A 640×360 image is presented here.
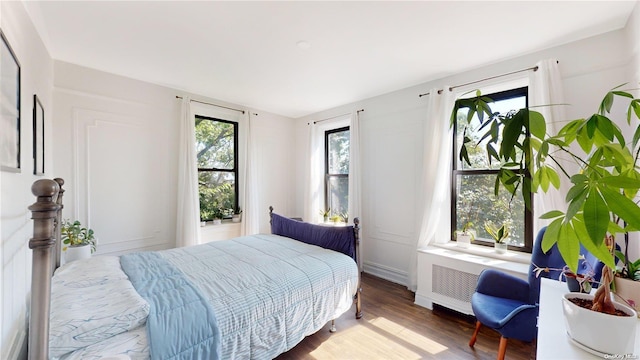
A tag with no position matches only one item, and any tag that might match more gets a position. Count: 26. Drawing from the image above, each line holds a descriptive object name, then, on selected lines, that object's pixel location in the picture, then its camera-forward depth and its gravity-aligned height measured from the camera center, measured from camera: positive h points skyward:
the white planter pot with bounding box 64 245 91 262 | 2.35 -0.70
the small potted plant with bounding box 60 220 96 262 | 2.36 -0.61
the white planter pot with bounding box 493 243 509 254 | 2.50 -0.71
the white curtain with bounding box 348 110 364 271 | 3.69 +0.12
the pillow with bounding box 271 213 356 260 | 2.52 -0.63
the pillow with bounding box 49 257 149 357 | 1.11 -0.66
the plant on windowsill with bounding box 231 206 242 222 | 4.00 -0.59
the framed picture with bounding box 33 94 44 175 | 1.66 +0.31
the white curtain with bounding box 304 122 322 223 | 4.33 +0.01
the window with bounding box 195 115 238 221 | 3.73 +0.22
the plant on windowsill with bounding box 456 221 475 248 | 2.75 -0.64
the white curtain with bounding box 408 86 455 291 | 2.82 +0.07
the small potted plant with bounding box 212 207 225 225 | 3.80 -0.55
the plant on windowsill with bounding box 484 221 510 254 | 2.51 -0.60
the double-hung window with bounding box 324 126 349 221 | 4.17 +0.13
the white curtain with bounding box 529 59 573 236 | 2.12 +0.60
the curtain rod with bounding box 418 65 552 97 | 2.33 +1.06
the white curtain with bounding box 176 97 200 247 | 3.25 -0.07
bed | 1.07 -0.73
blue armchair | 1.67 -0.95
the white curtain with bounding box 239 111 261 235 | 3.95 -0.09
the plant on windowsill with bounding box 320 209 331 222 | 4.26 -0.60
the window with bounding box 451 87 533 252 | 2.54 -0.21
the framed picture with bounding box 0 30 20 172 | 1.03 +0.33
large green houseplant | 0.52 +0.01
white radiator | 2.36 -0.98
